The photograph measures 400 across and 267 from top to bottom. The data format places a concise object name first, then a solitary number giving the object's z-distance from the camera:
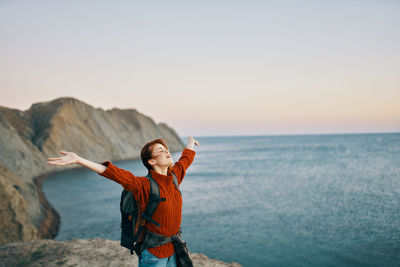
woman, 2.43
